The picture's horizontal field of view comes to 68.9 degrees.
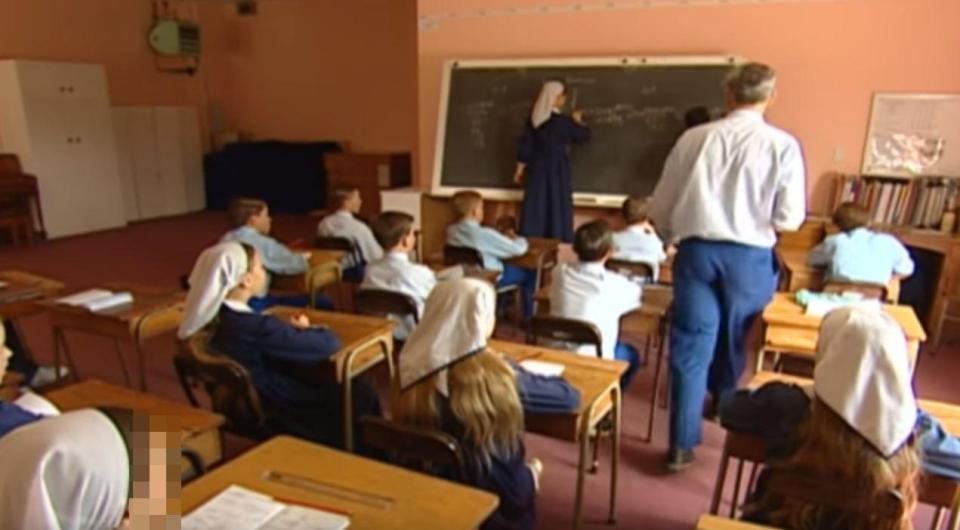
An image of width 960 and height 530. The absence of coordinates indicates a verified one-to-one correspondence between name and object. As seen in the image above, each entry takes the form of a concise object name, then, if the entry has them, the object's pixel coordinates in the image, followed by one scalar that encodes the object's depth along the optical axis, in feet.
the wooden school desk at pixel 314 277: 13.17
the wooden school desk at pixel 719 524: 4.50
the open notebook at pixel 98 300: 10.51
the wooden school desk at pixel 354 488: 4.63
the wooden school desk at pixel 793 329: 9.77
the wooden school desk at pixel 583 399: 7.16
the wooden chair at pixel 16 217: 25.58
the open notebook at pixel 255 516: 4.48
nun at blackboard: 18.26
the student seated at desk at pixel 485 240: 14.40
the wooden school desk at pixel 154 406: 6.40
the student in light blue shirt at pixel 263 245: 13.00
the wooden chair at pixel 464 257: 14.19
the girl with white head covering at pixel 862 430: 5.27
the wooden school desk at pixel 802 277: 13.11
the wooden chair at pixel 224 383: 7.70
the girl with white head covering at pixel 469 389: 6.31
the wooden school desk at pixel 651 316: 10.78
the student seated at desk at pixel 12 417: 5.08
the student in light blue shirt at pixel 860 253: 12.55
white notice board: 15.71
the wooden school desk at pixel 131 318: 10.16
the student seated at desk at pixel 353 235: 15.61
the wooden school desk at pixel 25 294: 10.96
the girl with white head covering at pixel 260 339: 8.23
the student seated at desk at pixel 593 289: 9.78
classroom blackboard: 17.57
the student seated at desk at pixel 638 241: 13.51
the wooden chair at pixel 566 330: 9.35
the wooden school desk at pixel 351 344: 8.54
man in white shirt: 9.03
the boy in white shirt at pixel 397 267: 11.46
